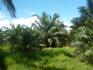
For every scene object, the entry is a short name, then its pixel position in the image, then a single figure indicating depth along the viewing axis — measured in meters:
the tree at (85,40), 6.27
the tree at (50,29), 11.78
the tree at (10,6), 5.31
